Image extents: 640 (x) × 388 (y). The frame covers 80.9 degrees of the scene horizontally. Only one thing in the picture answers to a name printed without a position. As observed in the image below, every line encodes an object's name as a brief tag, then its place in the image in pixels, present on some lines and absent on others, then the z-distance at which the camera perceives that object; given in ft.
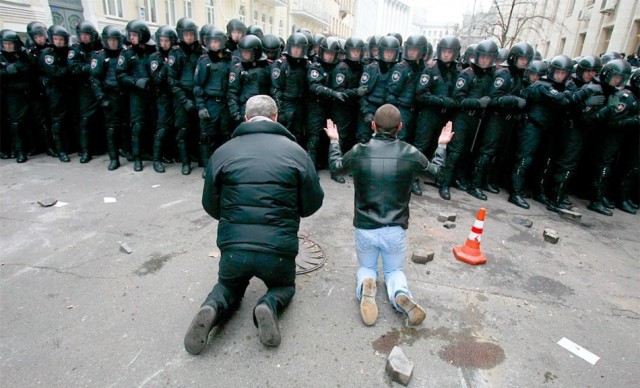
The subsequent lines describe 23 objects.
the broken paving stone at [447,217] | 16.17
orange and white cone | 12.85
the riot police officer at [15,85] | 19.63
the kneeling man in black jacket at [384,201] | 9.27
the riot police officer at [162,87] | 19.49
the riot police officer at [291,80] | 19.15
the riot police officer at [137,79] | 19.61
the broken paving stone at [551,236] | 15.12
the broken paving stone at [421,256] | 12.48
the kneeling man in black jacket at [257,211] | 8.08
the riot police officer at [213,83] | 18.90
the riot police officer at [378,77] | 19.00
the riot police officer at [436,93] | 18.24
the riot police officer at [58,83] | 20.08
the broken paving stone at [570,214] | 18.01
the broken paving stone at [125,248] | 12.34
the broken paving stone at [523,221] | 16.85
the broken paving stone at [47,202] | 15.67
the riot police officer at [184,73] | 19.35
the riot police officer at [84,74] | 20.53
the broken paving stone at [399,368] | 7.65
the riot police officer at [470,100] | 17.87
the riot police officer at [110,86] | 19.83
